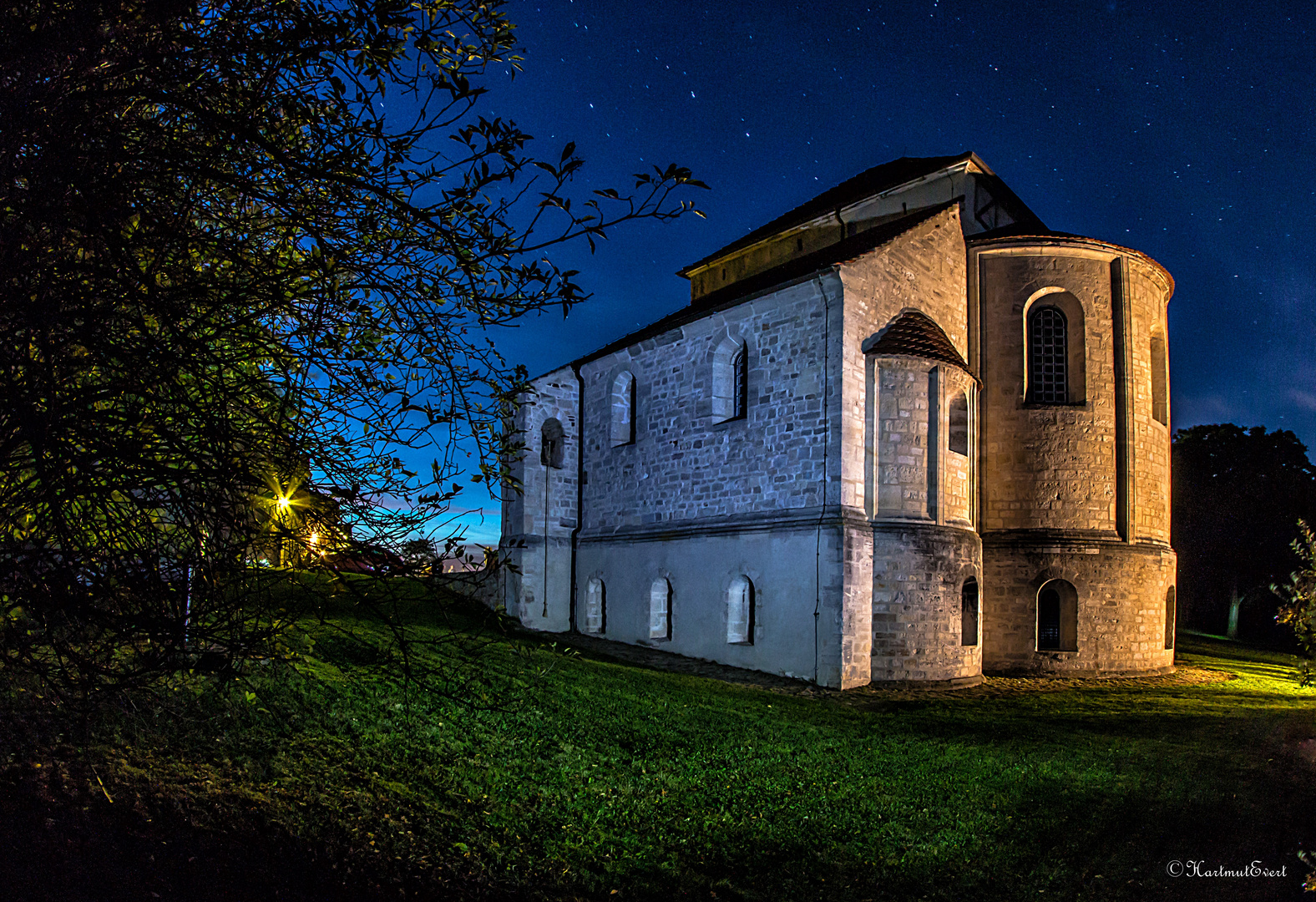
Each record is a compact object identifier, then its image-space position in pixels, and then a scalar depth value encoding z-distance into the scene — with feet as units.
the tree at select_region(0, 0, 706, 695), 12.07
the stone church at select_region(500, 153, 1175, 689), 52.95
